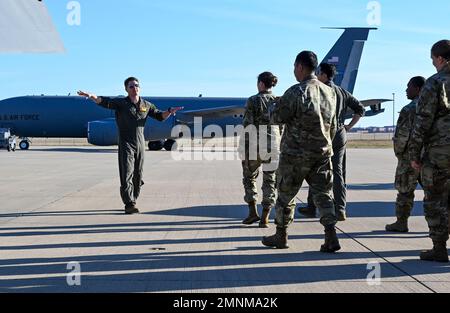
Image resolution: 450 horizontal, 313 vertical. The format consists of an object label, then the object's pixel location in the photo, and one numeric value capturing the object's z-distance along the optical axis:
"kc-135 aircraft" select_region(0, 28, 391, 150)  31.53
